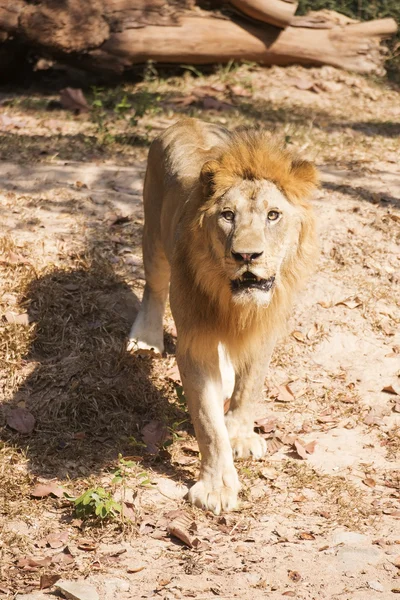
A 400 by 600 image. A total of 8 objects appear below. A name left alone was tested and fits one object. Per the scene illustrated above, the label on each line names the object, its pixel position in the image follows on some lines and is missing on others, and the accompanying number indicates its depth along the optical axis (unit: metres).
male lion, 8.46
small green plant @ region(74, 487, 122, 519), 8.72
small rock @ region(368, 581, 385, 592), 7.83
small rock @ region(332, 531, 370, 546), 8.59
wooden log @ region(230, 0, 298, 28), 19.76
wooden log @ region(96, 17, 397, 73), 19.25
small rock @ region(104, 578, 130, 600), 7.81
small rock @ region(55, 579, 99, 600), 7.67
